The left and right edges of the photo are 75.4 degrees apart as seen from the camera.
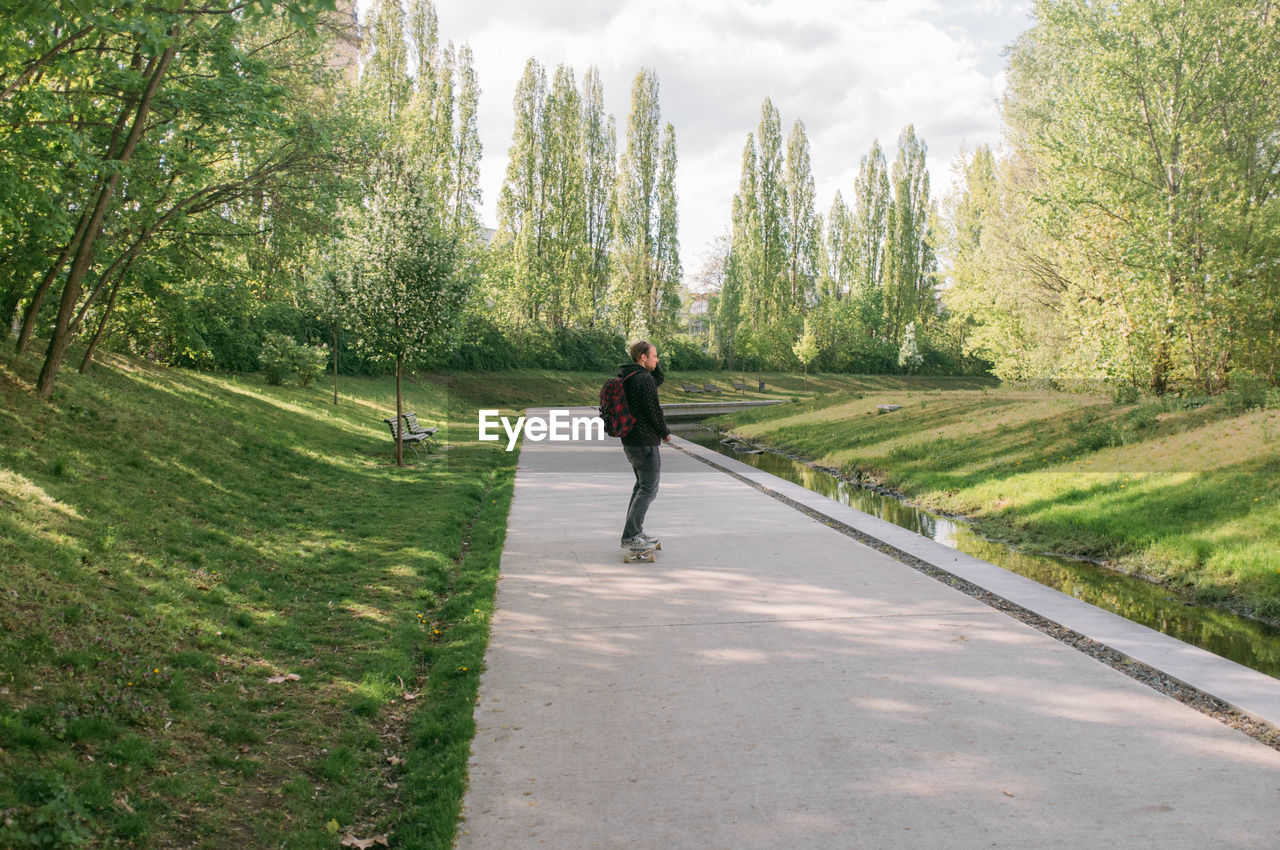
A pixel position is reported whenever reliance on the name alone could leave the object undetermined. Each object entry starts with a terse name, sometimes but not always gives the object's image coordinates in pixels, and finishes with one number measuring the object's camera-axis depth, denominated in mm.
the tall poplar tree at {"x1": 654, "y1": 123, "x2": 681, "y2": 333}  50531
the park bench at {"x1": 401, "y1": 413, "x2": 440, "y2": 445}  16141
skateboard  7965
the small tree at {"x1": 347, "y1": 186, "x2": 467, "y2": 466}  14156
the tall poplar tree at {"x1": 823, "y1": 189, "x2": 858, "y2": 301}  62250
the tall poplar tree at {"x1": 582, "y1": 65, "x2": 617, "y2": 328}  48594
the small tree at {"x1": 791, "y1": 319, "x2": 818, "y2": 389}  48281
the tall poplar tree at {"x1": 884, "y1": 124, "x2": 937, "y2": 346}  59938
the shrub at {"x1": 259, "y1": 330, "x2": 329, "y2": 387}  23094
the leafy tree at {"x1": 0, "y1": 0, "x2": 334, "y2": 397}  7551
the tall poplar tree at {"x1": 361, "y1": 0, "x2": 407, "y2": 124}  39438
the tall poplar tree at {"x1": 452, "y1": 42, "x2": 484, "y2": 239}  42719
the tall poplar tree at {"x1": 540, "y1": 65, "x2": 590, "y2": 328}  45969
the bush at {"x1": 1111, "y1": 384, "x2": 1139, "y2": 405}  15398
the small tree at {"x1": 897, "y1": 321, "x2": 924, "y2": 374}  59000
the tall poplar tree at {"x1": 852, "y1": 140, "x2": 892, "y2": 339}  60656
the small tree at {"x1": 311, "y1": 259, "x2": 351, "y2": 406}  14873
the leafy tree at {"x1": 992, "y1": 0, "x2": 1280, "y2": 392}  14078
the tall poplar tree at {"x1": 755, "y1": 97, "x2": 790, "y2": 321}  54875
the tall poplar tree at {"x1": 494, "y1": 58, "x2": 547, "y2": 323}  44906
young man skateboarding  7945
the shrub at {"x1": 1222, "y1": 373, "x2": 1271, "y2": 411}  12320
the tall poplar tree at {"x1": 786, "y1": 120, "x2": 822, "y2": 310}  57750
